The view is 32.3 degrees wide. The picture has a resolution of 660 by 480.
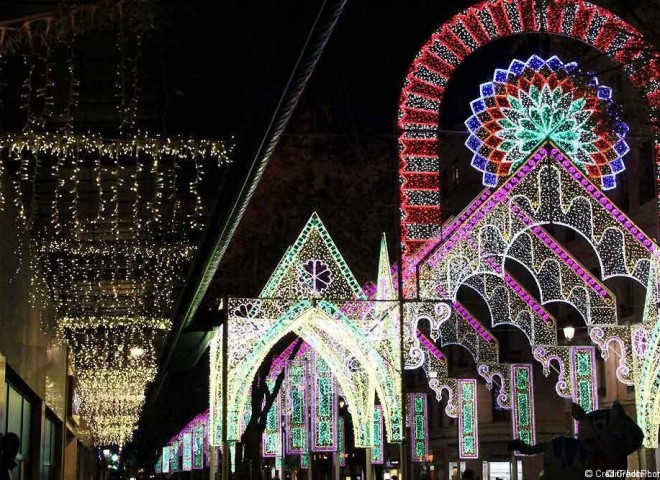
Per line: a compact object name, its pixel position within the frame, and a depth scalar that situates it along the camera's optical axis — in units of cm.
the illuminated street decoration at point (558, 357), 2331
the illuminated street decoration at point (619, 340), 2173
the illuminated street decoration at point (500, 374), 2766
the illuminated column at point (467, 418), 2505
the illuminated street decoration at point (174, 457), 8781
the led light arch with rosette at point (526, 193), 2102
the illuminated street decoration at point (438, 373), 2956
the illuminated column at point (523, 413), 2498
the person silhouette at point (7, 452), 757
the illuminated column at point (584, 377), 2202
